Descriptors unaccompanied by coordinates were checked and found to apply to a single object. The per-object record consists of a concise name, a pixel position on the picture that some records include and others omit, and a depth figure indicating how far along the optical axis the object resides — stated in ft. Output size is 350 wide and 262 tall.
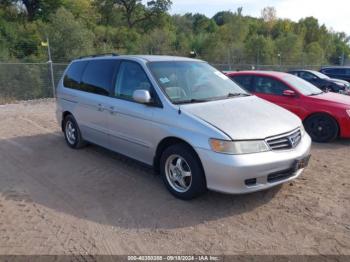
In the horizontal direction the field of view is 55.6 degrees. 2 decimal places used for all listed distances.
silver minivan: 12.43
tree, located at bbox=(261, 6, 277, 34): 271.08
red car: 23.38
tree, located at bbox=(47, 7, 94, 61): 84.23
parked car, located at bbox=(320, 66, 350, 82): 67.10
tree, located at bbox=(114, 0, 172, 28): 193.67
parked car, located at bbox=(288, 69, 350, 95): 52.09
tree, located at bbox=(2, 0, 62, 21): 141.59
